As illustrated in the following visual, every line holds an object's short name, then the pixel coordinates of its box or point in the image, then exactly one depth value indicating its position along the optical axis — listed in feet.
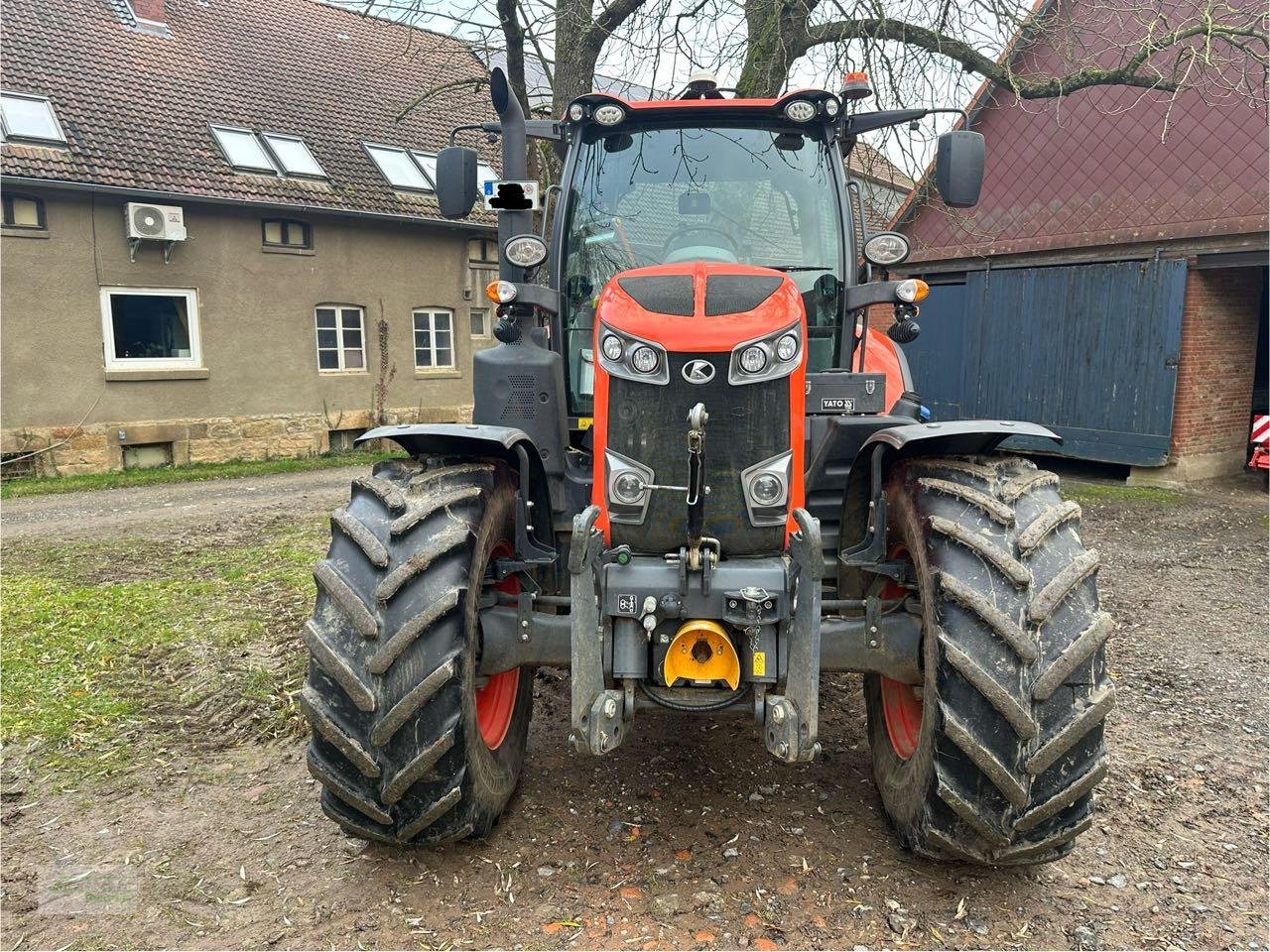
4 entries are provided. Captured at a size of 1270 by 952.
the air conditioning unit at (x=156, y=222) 38.22
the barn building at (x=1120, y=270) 32.30
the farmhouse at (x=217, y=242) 37.55
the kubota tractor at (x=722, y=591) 8.02
